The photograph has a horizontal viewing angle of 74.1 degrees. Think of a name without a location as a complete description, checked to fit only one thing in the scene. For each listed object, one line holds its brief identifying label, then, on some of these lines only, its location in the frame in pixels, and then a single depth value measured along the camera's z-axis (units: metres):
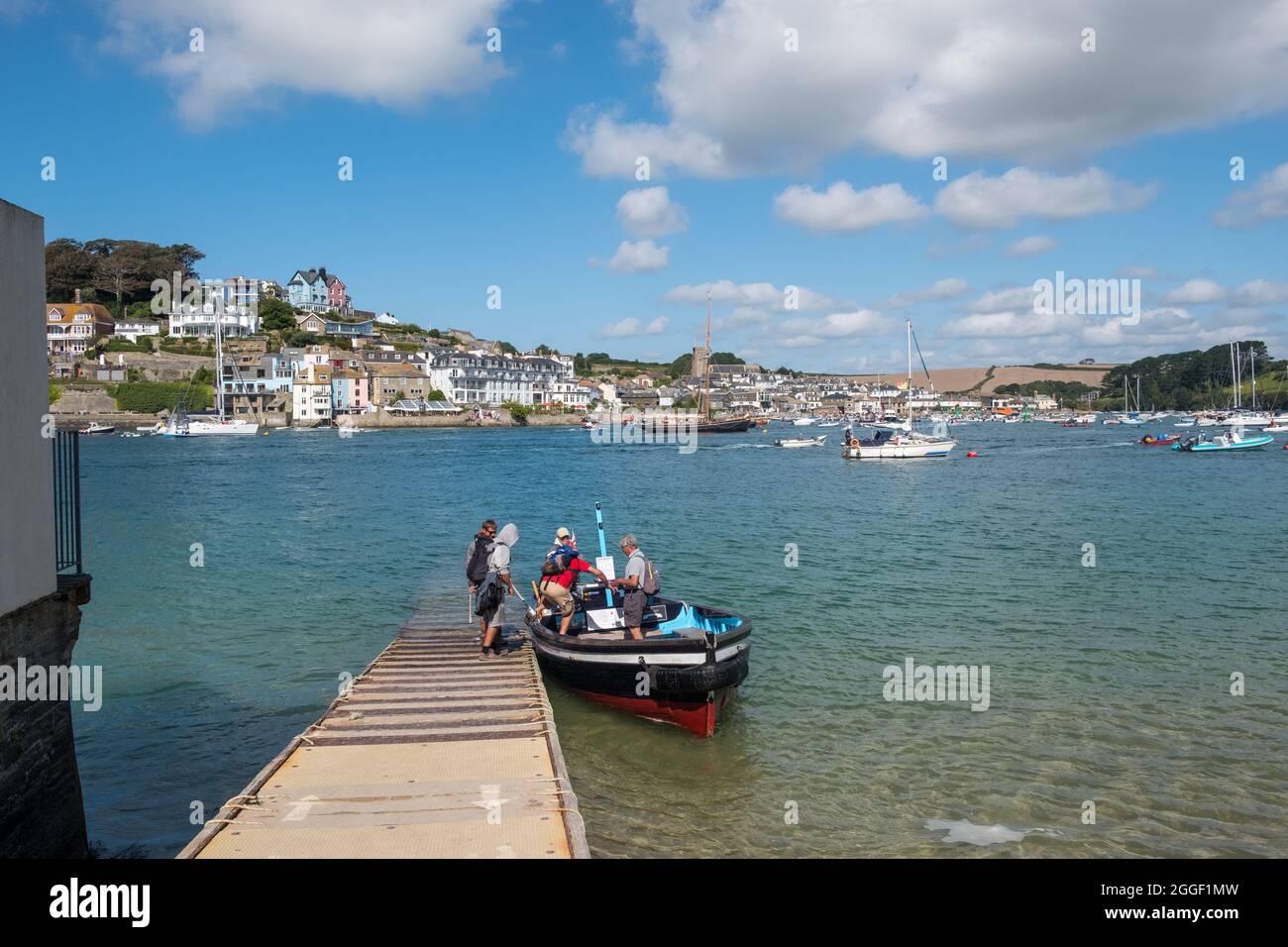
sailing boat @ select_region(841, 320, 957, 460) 77.06
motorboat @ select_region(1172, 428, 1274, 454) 81.94
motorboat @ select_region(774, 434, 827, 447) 106.25
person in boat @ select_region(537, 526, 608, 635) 14.80
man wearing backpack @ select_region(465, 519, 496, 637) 15.53
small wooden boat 13.08
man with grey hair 13.79
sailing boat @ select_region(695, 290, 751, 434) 154.62
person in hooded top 14.17
